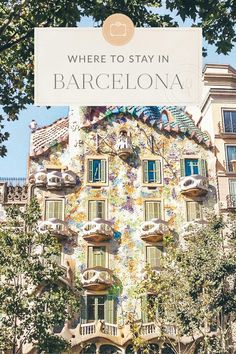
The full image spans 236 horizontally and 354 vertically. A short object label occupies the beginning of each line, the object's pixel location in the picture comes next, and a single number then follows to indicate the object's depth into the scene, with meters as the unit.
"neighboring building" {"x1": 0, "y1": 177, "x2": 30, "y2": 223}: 29.52
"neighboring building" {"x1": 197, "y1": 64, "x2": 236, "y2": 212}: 30.86
